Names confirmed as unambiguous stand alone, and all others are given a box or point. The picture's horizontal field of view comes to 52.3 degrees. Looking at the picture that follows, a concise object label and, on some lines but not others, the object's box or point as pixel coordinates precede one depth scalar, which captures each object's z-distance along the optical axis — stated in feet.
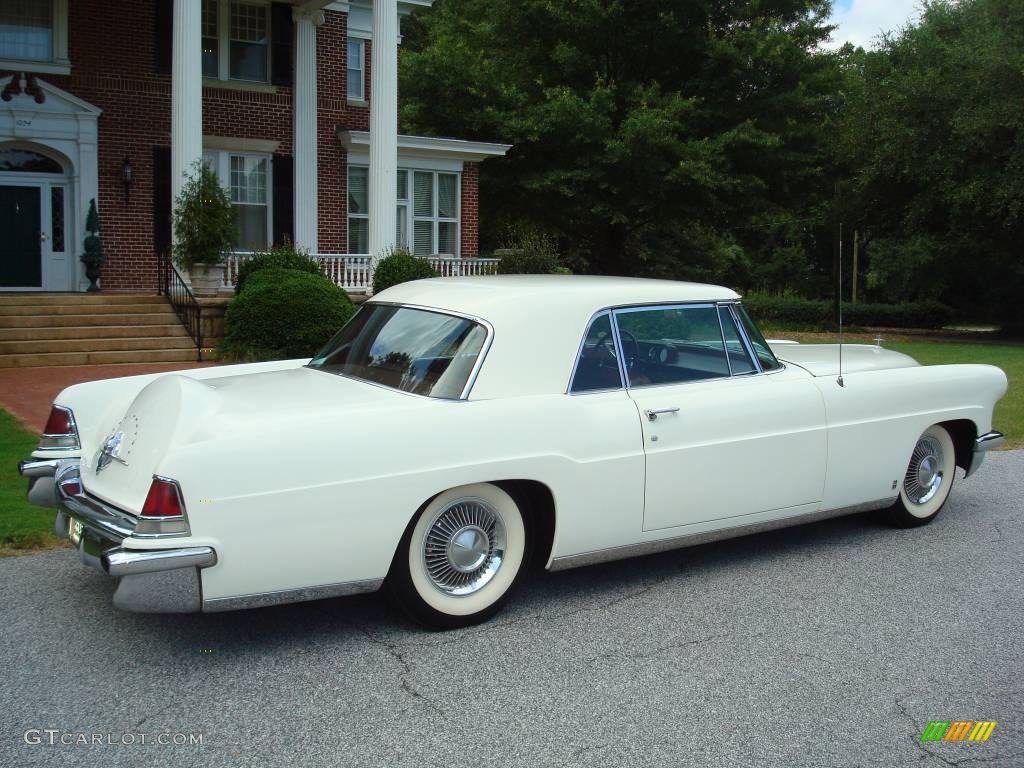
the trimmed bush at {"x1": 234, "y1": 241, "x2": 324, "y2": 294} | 55.16
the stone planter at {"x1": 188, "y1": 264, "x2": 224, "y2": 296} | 57.21
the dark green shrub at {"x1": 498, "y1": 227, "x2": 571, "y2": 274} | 76.18
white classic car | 13.50
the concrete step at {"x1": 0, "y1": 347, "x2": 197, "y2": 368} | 47.67
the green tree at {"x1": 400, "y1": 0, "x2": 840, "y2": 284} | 78.02
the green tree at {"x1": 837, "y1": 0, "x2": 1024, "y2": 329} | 78.95
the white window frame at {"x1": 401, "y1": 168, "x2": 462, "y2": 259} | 74.23
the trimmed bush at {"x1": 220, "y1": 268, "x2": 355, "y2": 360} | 47.98
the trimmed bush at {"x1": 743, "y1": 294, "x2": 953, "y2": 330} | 123.44
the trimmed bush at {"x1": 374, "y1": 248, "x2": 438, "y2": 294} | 58.65
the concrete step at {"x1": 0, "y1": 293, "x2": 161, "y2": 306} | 53.78
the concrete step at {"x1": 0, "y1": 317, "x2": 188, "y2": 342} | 49.65
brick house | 60.80
